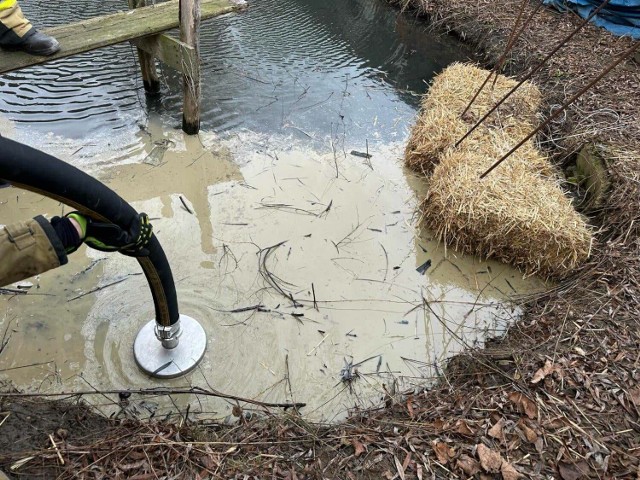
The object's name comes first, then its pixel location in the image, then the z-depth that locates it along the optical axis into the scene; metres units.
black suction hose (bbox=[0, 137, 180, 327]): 1.60
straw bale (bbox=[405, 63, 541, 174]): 4.94
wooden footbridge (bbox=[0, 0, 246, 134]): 4.04
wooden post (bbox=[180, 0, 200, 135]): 4.21
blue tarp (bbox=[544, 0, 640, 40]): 7.11
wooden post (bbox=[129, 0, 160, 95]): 5.04
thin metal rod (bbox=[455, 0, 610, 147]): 4.73
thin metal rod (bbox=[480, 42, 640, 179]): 4.08
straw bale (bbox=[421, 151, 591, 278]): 3.88
